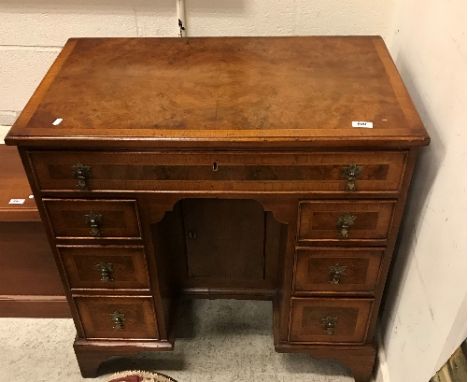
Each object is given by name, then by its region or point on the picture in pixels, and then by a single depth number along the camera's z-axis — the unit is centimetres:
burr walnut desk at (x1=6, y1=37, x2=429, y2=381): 105
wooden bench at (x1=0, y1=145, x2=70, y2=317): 147
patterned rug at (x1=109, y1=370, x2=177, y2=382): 139
